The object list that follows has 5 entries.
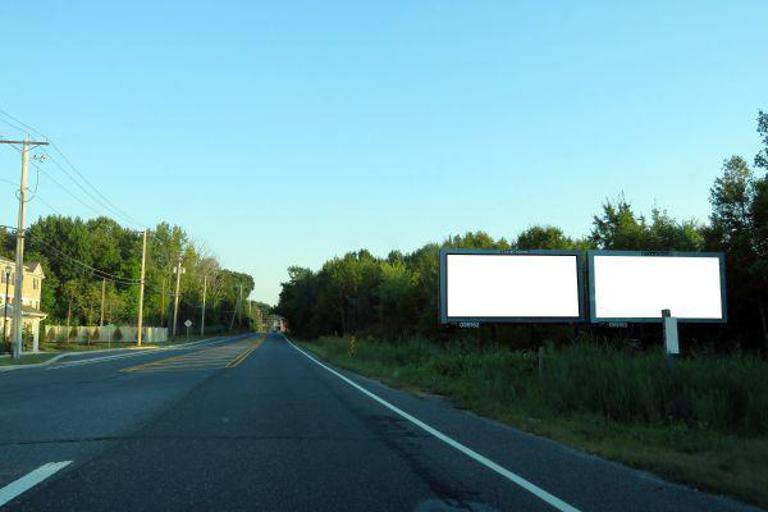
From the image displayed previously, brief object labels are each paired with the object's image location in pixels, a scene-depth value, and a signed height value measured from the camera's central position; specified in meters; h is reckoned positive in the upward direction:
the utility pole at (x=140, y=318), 64.36 +0.45
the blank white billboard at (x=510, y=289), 30.16 +1.55
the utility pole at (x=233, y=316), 165.82 +1.79
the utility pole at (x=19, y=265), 37.53 +3.09
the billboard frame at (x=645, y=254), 30.12 +1.70
